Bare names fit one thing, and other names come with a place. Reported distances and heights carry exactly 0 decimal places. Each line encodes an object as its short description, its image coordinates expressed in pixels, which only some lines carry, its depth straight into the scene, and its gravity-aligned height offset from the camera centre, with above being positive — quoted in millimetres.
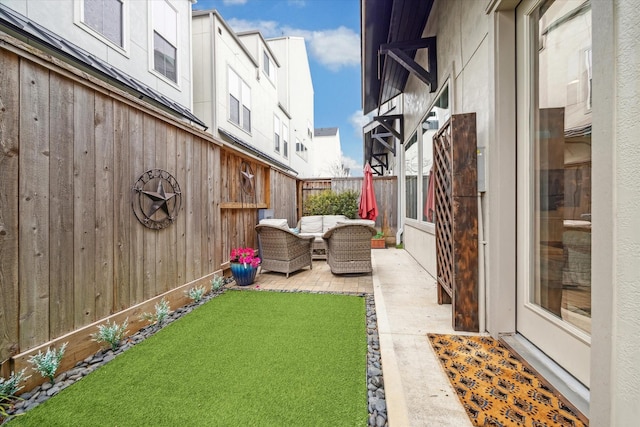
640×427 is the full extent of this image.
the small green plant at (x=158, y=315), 2672 -1040
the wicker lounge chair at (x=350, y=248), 4332 -639
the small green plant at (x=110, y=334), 2168 -998
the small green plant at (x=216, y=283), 3811 -1029
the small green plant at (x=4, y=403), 1505 -1097
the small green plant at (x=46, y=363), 1732 -977
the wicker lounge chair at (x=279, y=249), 4477 -674
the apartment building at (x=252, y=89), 7277 +4041
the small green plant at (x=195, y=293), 3316 -1024
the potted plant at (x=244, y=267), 4055 -870
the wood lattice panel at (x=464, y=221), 2441 -123
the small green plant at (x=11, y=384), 1574 -1011
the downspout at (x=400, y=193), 7625 +418
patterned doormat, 1423 -1091
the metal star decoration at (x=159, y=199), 2762 +108
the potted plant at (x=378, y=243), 7690 -978
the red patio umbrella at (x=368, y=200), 7430 +216
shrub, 8461 +157
